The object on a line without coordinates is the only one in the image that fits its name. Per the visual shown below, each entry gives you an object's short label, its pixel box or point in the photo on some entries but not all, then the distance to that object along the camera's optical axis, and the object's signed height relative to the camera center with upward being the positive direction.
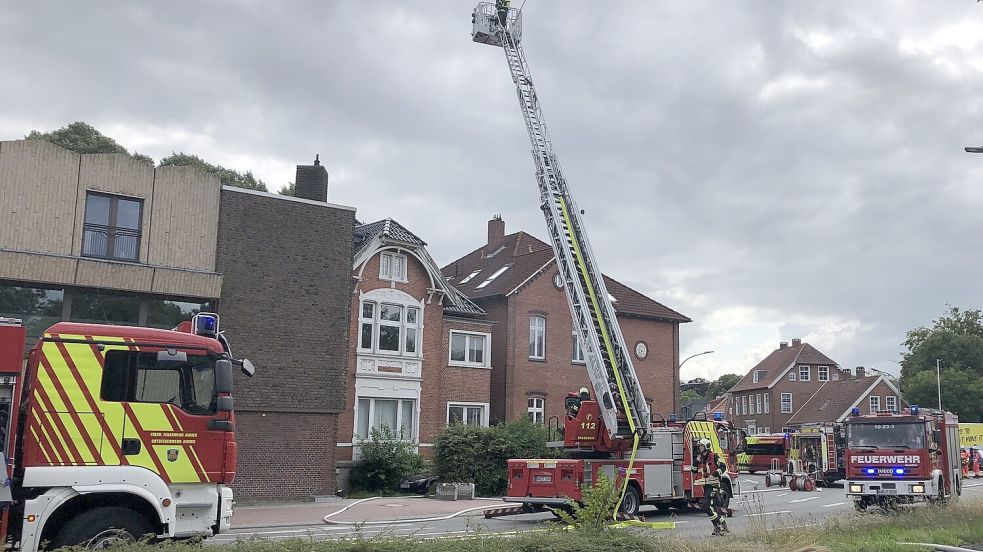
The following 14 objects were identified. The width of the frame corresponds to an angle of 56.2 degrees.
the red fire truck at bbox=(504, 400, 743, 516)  17.94 -0.72
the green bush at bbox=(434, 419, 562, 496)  27.45 -0.67
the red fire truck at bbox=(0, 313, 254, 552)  9.57 -0.12
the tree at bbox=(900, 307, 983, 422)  70.19 +6.15
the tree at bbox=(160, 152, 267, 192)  39.97 +11.21
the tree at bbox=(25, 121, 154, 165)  36.38 +11.40
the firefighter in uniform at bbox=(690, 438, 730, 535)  14.84 -0.79
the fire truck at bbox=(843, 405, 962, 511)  19.84 -0.45
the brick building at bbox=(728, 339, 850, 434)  75.38 +4.15
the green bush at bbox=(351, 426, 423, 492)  28.03 -1.10
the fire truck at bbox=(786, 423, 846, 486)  33.94 -0.77
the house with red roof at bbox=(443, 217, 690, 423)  35.44 +3.93
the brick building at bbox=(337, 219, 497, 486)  29.75 +2.71
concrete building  21.20 +3.81
